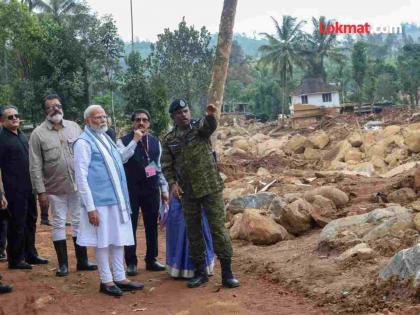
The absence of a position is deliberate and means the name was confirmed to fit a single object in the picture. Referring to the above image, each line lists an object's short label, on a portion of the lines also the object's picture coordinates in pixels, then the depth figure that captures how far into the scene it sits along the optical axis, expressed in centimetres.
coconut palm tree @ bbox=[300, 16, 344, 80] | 5184
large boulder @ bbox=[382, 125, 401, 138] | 1934
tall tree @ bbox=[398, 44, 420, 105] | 3978
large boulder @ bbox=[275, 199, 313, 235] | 680
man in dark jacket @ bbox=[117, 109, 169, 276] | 561
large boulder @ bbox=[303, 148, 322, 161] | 2149
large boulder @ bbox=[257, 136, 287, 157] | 2359
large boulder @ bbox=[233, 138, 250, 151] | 2633
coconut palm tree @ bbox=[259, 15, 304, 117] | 4684
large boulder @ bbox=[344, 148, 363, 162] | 1902
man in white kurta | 480
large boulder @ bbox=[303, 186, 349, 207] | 788
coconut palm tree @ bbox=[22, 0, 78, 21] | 3209
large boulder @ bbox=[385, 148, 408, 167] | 1652
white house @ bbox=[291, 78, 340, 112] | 4997
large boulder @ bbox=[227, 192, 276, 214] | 839
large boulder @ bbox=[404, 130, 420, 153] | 1619
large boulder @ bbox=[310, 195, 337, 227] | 691
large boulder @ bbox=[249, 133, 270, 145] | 2894
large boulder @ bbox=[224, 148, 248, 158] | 2268
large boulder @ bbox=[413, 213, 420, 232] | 551
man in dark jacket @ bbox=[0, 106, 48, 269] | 571
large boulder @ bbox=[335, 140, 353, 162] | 1955
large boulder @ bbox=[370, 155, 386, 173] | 1678
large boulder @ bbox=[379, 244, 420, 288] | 417
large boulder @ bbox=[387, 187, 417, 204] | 747
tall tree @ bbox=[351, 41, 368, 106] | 4262
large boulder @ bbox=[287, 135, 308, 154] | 2270
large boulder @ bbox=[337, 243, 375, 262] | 510
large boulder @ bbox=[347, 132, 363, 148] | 2025
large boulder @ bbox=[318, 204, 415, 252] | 558
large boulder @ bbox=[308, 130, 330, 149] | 2262
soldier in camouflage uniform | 491
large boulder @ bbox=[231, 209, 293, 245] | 666
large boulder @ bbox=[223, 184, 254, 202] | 1003
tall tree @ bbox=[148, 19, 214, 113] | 3219
